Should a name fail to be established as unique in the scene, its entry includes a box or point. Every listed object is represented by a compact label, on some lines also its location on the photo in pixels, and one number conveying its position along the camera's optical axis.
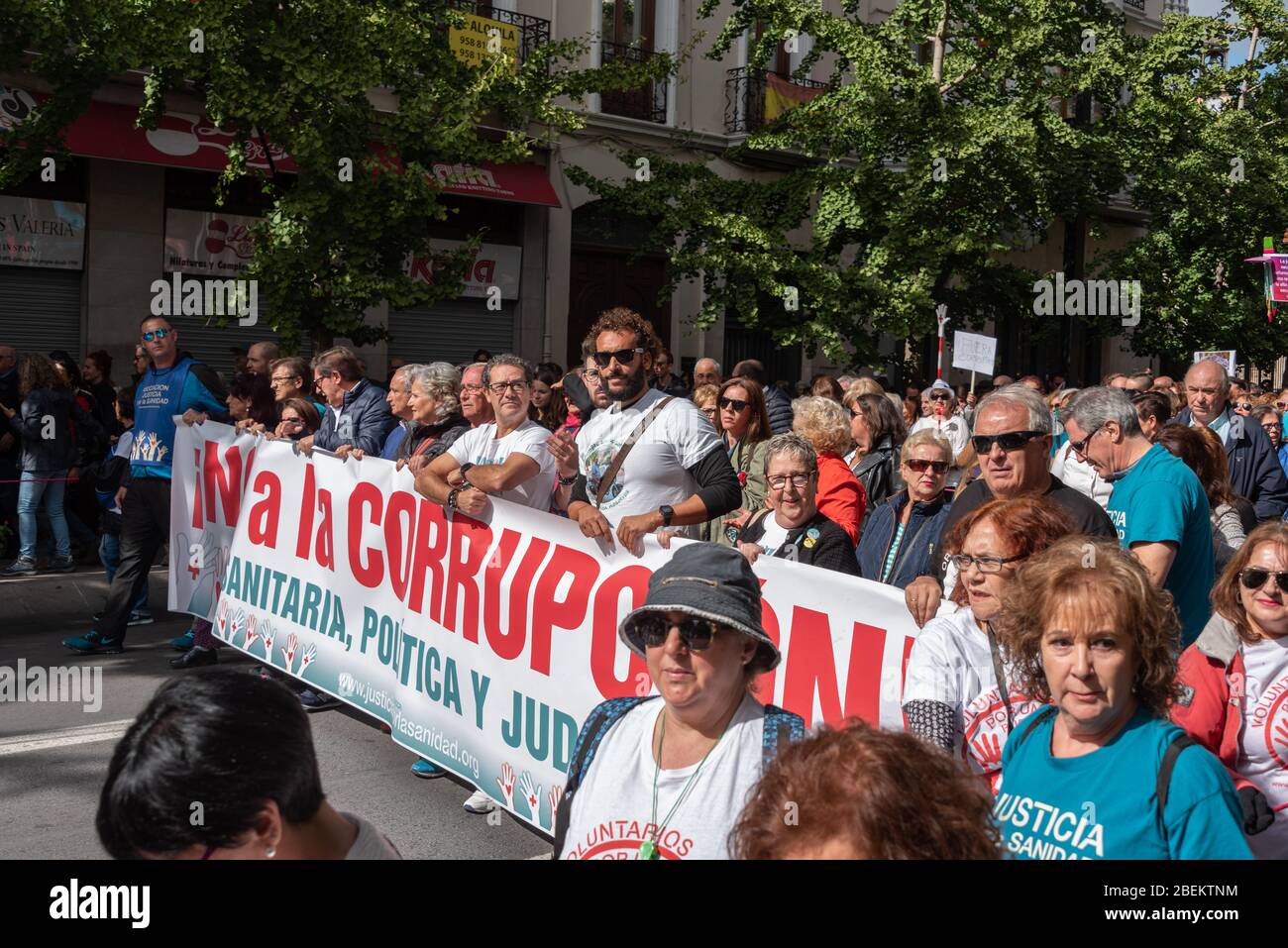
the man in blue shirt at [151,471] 7.97
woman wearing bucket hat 2.59
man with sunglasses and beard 5.11
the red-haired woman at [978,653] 3.04
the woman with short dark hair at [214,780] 1.91
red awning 15.17
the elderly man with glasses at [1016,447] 4.24
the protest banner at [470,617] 4.17
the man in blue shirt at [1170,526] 4.42
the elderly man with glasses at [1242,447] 8.61
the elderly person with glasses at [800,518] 4.91
